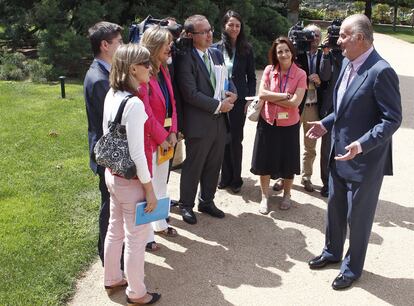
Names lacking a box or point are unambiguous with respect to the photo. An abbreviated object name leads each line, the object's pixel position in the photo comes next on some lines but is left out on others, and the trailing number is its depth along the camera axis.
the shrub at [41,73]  11.54
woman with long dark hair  5.25
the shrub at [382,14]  42.22
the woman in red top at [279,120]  4.79
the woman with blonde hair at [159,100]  3.55
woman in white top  2.93
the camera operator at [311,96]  5.35
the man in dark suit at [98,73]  3.34
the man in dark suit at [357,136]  3.27
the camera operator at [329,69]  5.19
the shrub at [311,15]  38.78
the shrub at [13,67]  11.88
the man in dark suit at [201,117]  4.40
